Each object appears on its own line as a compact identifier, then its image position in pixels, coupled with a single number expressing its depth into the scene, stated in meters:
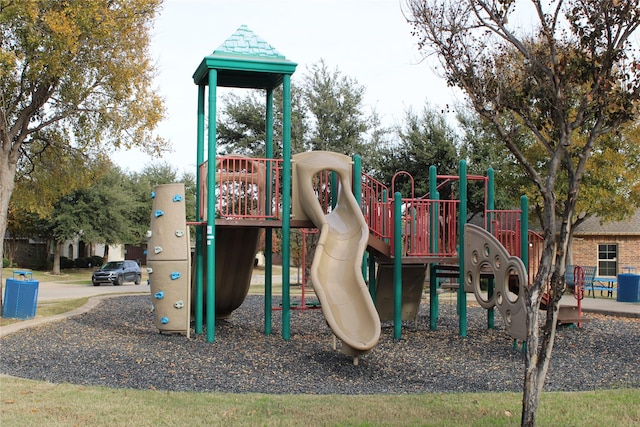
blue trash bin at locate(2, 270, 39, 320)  14.98
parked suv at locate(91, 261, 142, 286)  33.97
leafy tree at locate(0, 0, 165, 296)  13.97
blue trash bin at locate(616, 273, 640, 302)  22.80
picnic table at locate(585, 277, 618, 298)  27.32
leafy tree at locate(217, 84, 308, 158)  31.09
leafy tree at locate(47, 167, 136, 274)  42.00
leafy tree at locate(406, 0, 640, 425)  5.62
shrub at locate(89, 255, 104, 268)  50.10
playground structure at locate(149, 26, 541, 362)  11.43
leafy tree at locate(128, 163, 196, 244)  48.12
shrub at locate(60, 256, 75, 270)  47.94
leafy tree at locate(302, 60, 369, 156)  30.91
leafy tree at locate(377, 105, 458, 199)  31.32
